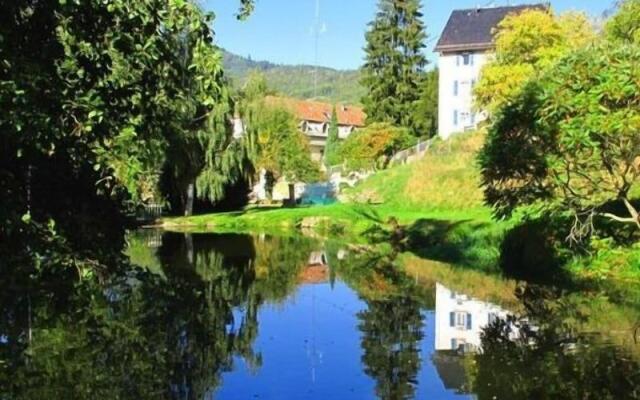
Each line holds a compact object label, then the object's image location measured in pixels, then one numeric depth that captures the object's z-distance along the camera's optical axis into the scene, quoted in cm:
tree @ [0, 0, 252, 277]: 463
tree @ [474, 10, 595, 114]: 4709
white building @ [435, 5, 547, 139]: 6469
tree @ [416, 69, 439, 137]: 7231
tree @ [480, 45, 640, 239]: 1748
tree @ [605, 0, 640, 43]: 3362
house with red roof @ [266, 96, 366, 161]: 9912
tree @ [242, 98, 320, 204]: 5816
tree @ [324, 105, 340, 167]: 7531
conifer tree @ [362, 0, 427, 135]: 7088
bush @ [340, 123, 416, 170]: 6256
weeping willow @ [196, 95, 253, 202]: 4591
